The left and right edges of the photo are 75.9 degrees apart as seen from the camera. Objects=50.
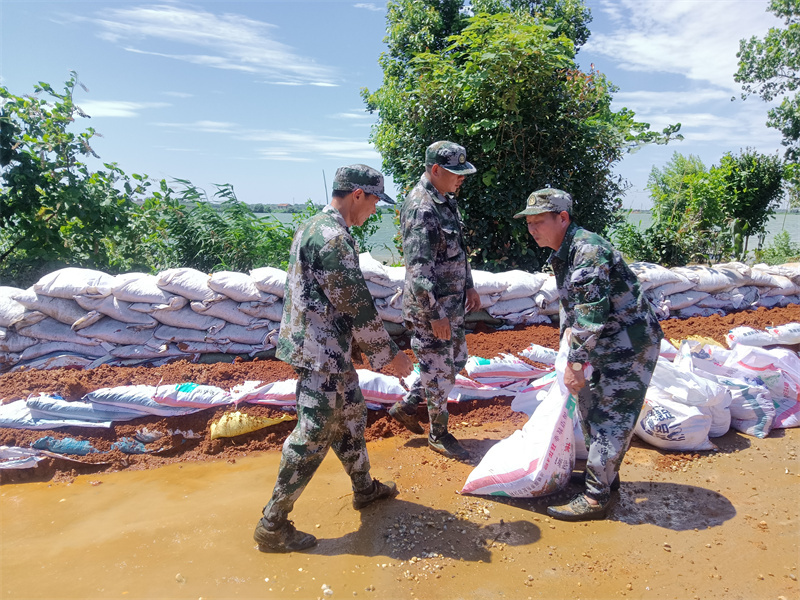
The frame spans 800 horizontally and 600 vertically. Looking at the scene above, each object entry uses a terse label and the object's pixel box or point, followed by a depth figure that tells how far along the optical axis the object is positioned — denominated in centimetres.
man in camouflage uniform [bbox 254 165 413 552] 209
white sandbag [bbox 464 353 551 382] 366
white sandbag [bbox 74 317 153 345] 385
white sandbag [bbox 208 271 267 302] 394
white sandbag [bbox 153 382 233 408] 321
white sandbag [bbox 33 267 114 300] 373
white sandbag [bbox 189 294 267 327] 397
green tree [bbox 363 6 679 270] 520
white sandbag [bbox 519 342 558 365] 390
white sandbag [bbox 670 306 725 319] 552
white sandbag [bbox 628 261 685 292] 520
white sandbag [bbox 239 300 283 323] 401
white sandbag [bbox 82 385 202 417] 318
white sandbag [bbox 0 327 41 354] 374
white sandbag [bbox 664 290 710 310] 539
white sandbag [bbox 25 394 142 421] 311
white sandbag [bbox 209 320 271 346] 401
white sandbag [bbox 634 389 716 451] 296
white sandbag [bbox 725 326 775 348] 414
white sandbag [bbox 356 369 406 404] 338
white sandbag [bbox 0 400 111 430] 308
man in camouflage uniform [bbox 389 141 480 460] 280
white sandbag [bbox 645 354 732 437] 299
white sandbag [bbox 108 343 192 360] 390
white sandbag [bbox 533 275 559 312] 459
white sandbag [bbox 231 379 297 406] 328
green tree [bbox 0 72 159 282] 475
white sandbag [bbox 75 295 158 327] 382
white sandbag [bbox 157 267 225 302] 390
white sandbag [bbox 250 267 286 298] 395
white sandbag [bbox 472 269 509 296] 445
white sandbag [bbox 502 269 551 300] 460
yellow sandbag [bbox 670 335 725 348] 443
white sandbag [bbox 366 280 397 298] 426
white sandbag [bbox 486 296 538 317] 462
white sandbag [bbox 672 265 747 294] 550
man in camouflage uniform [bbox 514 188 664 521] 234
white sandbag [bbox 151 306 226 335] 393
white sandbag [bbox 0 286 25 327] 372
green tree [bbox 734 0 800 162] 1077
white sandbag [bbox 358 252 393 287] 422
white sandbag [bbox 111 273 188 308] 383
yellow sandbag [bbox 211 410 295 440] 317
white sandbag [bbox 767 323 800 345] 418
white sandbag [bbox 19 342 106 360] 379
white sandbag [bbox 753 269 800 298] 596
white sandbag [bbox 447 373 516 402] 364
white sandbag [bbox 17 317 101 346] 379
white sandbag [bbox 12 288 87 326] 373
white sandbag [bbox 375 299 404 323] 426
